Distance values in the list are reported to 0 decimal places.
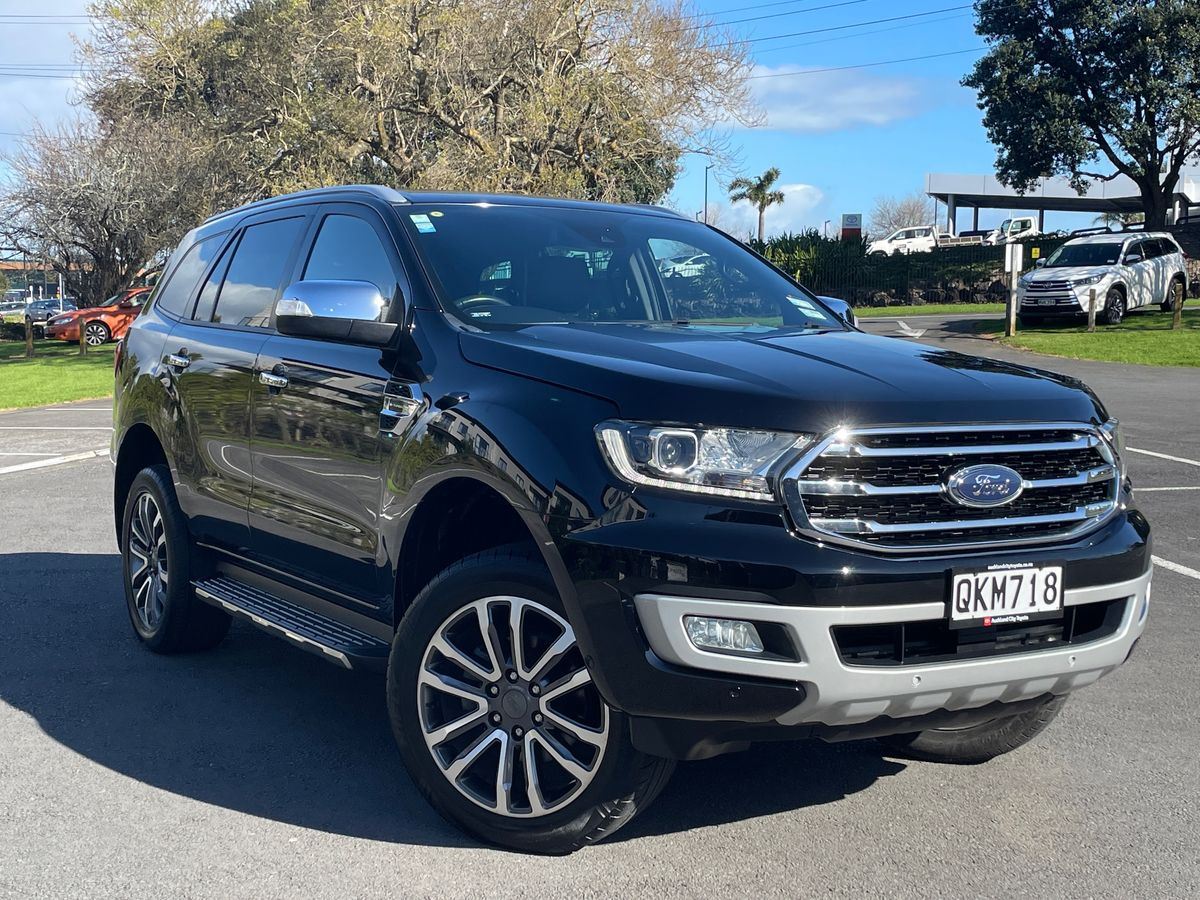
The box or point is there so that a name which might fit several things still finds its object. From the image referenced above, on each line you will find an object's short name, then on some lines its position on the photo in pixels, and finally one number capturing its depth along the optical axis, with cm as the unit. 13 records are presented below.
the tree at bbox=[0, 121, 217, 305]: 3912
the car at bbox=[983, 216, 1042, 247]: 6091
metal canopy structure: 7062
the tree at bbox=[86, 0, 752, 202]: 2802
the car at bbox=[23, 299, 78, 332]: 4642
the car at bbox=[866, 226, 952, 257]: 6100
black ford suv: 327
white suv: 3067
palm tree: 8831
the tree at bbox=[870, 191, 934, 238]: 11712
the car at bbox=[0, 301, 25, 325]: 6659
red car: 3512
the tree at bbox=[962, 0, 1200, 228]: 4106
